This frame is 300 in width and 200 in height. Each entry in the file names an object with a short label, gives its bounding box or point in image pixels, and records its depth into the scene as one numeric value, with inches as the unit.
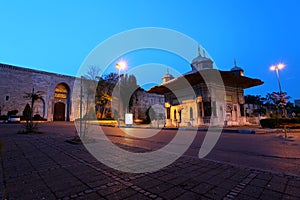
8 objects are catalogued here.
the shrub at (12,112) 1227.8
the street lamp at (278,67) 718.5
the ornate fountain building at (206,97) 865.2
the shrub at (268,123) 666.4
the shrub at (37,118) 1151.3
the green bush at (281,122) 661.3
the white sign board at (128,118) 890.6
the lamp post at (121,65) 796.4
